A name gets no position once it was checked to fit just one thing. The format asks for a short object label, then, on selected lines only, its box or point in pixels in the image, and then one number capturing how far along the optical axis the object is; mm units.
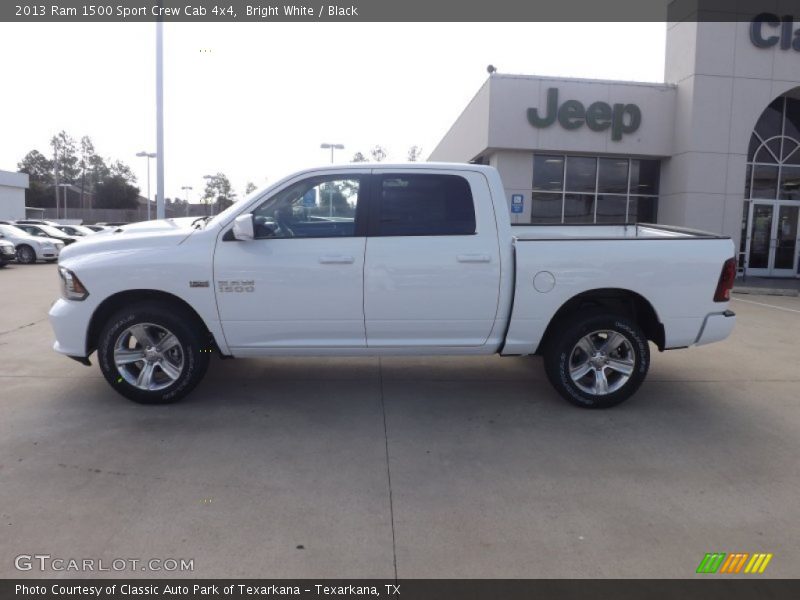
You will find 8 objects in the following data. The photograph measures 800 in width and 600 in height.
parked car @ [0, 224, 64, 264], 21203
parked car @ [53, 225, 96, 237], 27484
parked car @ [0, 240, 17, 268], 18469
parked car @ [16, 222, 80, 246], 23656
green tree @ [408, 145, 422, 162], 46969
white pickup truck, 5035
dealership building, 17359
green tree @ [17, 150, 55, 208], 103562
